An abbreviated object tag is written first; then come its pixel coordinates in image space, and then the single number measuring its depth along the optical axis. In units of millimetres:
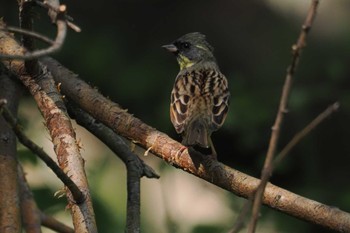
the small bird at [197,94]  10422
